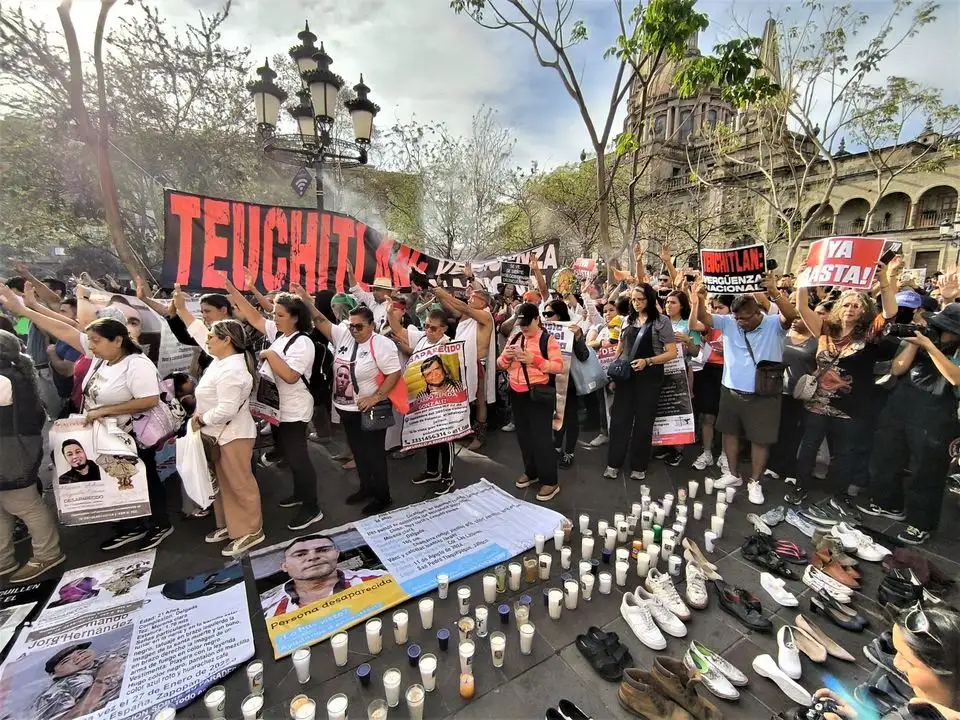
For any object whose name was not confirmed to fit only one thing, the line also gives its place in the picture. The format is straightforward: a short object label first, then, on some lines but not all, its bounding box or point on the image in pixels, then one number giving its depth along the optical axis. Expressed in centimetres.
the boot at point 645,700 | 220
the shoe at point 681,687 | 218
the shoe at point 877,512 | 408
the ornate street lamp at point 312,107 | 664
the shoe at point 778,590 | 304
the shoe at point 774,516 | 412
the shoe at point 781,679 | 231
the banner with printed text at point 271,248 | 437
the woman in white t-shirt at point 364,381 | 396
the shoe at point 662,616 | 279
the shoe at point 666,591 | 293
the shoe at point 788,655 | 246
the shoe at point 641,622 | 270
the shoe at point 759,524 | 396
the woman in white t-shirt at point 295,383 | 366
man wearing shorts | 437
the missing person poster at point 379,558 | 294
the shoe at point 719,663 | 242
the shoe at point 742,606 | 282
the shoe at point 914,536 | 374
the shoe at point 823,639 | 260
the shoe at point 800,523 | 395
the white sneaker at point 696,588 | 301
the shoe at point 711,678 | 234
